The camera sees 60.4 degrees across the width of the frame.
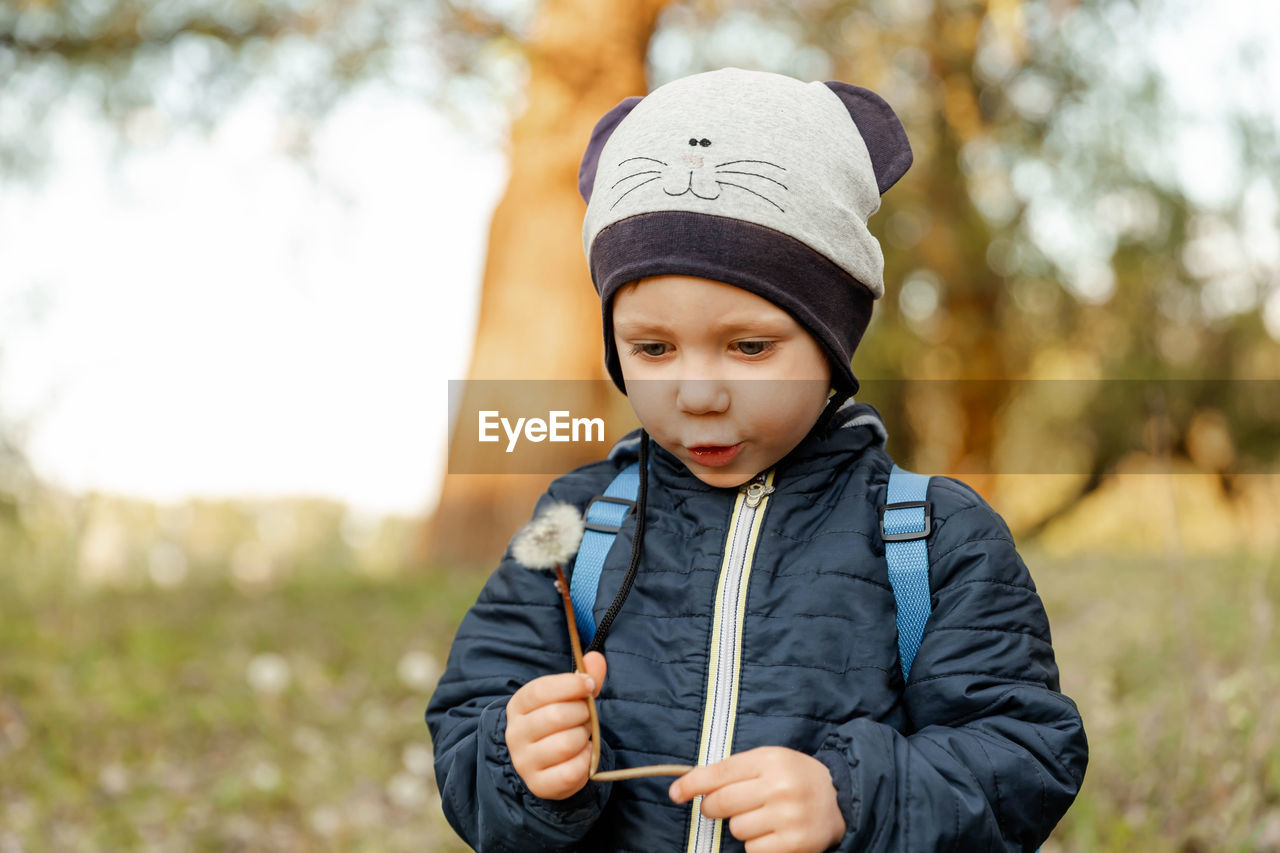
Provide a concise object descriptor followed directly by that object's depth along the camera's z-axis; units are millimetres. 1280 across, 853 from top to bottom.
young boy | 1310
